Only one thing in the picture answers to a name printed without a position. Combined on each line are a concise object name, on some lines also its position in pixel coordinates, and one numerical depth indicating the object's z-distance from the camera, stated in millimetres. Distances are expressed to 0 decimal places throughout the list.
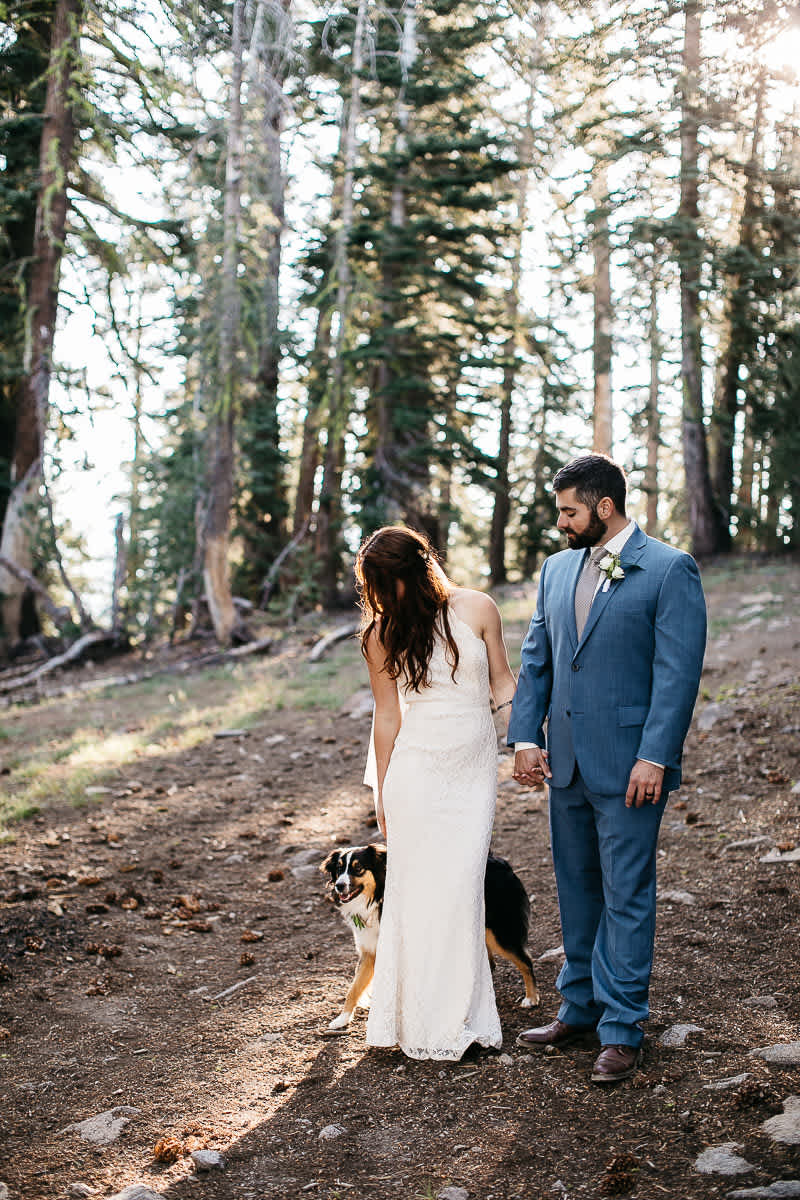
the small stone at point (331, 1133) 3656
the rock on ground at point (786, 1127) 3213
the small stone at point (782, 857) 5930
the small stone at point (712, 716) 9141
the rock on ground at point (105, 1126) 3738
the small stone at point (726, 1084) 3667
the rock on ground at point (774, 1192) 2898
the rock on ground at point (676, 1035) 4113
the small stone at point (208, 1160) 3498
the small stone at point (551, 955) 5273
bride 4211
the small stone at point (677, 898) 5699
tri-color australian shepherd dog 4488
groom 3916
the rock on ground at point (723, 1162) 3125
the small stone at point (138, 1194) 3264
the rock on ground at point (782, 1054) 3779
